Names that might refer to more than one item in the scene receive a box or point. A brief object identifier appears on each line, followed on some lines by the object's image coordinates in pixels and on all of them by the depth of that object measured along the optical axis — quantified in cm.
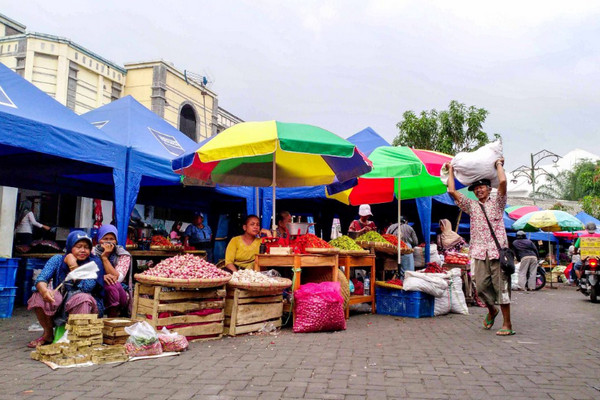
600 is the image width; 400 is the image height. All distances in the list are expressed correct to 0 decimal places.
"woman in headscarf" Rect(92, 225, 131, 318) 548
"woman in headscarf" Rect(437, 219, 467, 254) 1073
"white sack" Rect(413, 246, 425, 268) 1100
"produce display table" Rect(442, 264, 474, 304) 985
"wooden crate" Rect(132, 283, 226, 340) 517
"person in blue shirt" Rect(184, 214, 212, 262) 1138
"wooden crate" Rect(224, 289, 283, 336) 577
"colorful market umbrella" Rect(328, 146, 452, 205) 764
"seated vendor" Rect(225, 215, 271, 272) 718
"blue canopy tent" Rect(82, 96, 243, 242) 772
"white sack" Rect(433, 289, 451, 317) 815
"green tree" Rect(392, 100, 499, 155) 2152
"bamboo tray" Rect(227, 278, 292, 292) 576
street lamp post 2648
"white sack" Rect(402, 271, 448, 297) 776
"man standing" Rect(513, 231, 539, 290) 1547
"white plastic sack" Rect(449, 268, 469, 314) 854
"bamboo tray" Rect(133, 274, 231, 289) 512
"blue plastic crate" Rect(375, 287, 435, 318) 784
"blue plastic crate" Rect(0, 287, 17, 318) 686
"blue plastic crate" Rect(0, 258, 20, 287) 678
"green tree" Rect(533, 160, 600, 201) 3872
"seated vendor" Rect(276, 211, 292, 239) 894
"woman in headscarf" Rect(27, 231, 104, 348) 475
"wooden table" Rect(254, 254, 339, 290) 655
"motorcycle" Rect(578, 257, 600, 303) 1149
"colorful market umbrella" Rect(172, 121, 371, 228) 628
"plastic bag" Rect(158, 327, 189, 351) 478
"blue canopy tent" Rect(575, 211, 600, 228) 2320
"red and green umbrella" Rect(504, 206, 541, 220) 2150
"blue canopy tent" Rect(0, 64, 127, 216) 613
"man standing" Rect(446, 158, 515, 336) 604
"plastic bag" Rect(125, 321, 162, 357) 453
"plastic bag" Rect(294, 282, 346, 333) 611
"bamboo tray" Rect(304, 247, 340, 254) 672
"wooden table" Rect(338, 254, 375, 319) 763
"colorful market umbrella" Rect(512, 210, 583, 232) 1698
